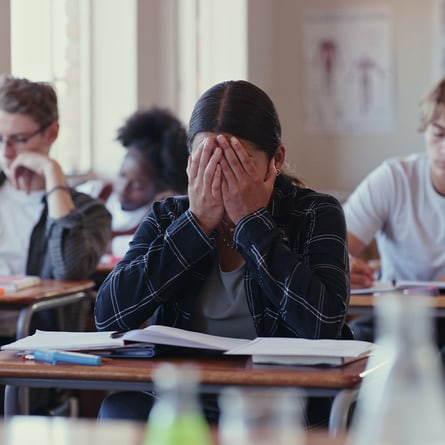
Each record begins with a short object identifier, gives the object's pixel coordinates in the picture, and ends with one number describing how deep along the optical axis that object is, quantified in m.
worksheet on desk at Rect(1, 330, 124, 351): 3.25
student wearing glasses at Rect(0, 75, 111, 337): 4.64
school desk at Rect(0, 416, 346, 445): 2.52
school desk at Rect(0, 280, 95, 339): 4.16
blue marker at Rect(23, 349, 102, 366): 3.18
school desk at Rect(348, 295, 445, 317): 4.10
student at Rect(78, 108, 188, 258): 5.83
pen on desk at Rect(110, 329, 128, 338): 3.36
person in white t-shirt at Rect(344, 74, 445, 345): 4.76
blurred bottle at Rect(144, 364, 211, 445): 1.91
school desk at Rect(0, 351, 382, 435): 3.03
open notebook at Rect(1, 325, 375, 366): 3.13
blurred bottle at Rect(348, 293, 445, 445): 1.87
